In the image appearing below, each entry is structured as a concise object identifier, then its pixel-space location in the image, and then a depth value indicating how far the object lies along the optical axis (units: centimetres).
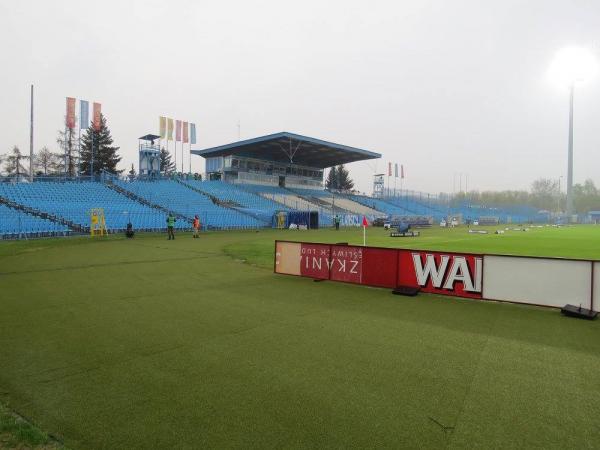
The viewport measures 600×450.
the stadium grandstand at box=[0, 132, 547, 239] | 2839
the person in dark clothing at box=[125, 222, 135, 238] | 2582
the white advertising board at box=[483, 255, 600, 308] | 786
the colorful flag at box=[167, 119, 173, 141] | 5166
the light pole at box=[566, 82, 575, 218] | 6769
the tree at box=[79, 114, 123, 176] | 7144
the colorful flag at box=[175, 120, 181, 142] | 5298
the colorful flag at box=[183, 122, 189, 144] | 5433
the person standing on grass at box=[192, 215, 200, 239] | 2763
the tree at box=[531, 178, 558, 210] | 10938
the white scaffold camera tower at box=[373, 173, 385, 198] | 7575
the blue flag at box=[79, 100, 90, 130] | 4156
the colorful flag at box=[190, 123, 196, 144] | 5572
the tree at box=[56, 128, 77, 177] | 6850
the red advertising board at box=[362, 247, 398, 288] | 1010
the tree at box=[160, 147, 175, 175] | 9728
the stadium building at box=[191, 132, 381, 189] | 5225
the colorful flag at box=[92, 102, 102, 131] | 4223
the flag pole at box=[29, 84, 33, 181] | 3648
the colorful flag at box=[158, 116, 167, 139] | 5089
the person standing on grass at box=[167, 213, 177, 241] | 2533
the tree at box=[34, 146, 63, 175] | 6839
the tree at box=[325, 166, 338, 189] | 10725
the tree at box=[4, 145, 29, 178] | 6119
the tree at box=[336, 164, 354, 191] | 10644
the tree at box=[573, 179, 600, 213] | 11112
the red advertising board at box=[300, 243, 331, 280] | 1122
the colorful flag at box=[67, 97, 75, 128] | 4009
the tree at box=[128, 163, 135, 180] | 8850
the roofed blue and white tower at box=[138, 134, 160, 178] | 4684
